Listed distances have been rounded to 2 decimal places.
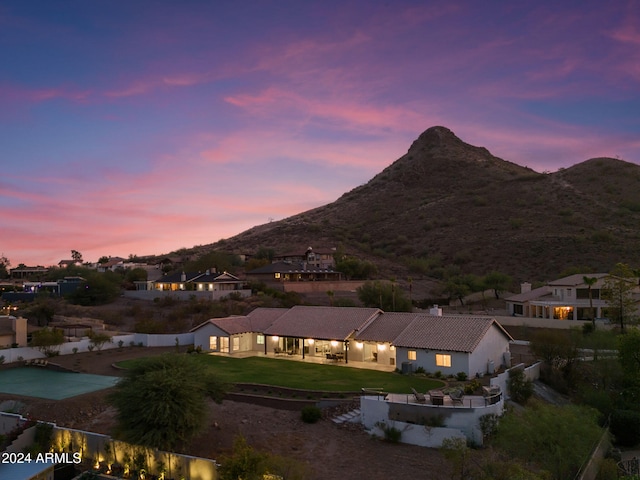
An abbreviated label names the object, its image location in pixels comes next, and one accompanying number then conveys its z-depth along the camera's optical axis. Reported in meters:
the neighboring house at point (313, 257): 91.79
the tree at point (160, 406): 20.95
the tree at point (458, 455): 19.02
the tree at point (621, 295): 42.41
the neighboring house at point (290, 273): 74.88
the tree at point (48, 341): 41.66
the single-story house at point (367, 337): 33.53
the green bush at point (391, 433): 24.16
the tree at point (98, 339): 45.16
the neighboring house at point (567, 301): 50.03
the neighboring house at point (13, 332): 44.06
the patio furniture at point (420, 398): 25.34
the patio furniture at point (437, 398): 24.94
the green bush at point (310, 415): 25.86
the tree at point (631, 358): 29.94
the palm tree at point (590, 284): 46.19
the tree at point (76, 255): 157.75
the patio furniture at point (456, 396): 25.46
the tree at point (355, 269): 81.06
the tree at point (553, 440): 19.33
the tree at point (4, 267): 135.38
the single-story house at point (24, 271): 134.74
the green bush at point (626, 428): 27.03
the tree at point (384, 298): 52.84
